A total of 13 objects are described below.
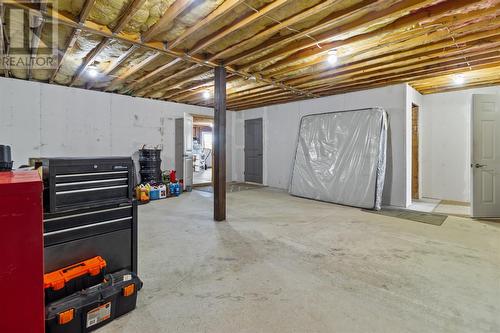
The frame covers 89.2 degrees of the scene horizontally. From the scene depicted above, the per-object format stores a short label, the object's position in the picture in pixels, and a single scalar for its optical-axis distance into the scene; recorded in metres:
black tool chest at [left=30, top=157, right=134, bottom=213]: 1.58
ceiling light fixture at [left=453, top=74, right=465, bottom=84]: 4.66
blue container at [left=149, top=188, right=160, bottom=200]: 5.87
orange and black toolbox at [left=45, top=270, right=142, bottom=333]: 1.47
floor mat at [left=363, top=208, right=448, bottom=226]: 4.16
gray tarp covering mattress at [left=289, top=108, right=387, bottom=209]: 5.07
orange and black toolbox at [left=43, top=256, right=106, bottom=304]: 1.56
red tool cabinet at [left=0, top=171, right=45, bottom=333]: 1.18
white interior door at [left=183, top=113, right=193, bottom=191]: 6.86
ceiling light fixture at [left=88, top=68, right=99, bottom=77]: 4.45
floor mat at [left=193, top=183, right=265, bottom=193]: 7.21
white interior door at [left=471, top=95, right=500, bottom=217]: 4.30
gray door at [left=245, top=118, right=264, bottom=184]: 8.16
